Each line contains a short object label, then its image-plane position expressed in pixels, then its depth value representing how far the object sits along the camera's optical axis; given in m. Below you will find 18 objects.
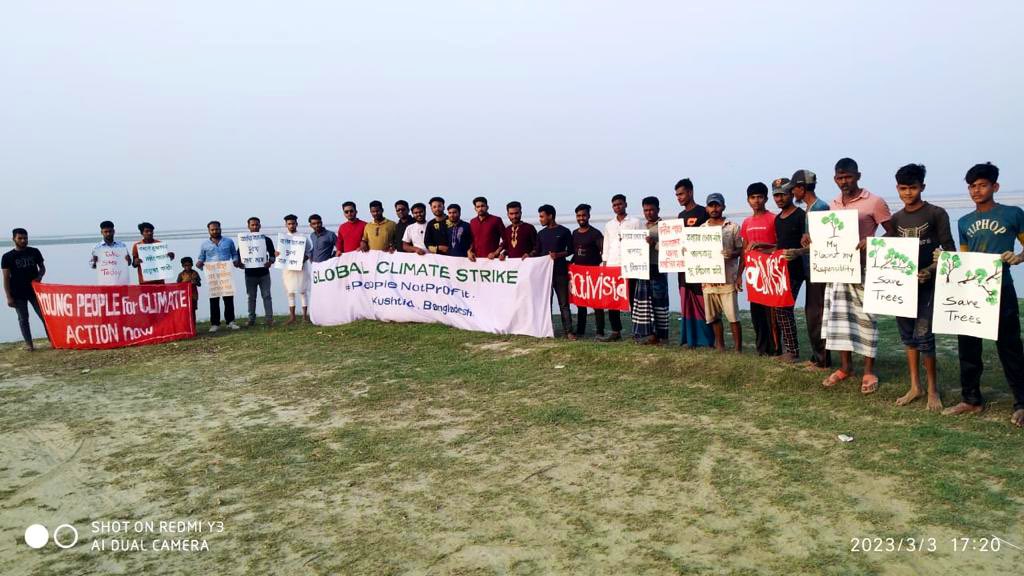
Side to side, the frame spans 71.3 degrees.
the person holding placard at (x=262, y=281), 11.46
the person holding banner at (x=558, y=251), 9.15
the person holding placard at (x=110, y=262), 10.90
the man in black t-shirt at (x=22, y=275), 10.22
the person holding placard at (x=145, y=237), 10.95
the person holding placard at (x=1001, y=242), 4.88
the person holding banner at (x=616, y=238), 8.54
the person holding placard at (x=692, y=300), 7.85
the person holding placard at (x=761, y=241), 7.02
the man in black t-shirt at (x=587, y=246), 8.98
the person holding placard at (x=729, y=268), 7.48
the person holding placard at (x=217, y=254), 11.34
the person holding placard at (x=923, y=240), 5.30
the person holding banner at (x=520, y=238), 9.44
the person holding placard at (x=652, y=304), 8.31
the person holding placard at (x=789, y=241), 6.68
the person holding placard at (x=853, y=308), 5.91
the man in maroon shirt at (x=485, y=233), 9.76
